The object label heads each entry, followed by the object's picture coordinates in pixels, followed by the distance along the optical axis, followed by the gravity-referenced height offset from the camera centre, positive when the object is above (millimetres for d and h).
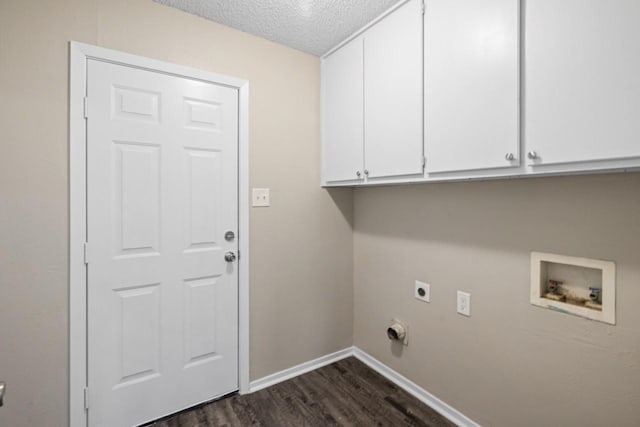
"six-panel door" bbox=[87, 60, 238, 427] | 1552 -179
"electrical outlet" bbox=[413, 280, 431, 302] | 1898 -502
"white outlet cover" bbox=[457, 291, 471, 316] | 1685 -505
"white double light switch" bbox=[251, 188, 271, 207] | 1996 +97
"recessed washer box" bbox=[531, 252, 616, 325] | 1208 -311
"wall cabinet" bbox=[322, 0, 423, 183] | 1570 +659
